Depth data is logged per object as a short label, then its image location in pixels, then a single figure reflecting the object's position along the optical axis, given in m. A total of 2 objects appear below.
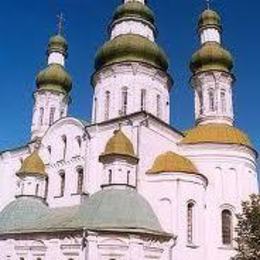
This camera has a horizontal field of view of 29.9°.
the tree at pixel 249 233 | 16.55
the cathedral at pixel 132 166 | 19.14
